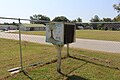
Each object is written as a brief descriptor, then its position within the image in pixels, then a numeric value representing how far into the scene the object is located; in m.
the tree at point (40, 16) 55.25
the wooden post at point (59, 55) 3.12
